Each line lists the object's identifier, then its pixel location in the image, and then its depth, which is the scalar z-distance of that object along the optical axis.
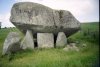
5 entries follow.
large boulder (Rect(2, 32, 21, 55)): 4.14
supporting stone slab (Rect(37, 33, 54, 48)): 4.67
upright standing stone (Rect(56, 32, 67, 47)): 4.73
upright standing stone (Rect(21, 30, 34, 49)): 4.49
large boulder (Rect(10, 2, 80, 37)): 4.68
